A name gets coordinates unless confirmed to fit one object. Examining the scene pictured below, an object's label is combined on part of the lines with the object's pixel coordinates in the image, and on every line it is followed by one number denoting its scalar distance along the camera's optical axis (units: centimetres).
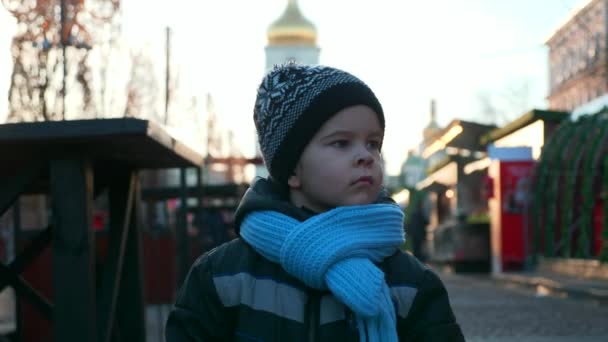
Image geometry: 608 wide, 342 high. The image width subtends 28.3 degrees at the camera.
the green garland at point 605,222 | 1833
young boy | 289
